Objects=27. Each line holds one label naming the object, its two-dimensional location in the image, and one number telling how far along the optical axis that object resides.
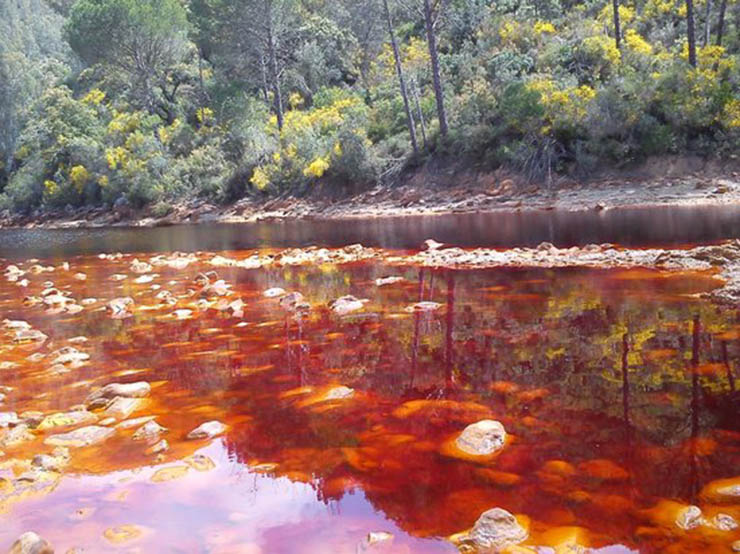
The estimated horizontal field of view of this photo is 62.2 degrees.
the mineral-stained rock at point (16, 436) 5.27
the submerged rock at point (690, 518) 3.42
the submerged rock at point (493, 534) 3.38
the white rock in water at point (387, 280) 11.43
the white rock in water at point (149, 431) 5.27
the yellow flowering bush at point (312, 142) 31.03
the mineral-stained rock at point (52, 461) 4.78
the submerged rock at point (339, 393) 5.89
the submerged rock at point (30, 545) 3.49
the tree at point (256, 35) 37.53
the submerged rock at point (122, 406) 5.85
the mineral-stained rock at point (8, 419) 5.64
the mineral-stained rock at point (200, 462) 4.71
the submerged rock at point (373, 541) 3.54
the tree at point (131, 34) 40.47
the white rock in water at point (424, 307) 9.02
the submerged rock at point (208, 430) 5.25
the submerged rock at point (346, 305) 9.46
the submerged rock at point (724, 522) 3.36
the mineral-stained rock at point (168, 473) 4.54
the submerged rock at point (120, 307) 10.58
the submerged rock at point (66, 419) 5.62
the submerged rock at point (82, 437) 5.22
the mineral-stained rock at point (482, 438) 4.52
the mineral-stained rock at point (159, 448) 5.00
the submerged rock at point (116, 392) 6.14
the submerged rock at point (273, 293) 11.16
